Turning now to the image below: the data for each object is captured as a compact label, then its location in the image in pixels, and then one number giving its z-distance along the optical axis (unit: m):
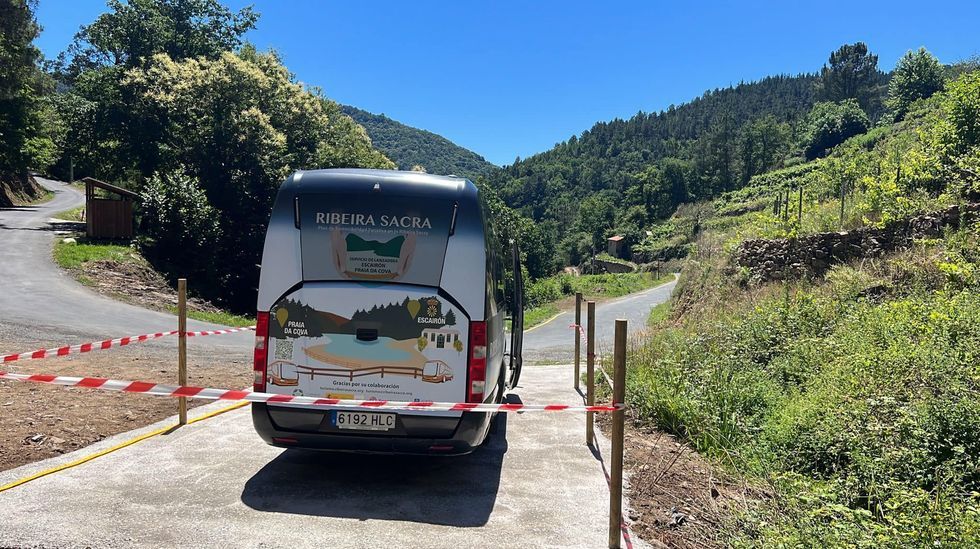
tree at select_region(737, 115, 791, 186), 125.19
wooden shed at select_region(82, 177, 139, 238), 24.17
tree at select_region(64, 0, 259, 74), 31.75
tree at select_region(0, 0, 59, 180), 32.09
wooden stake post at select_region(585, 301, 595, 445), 6.46
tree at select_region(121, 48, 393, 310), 27.17
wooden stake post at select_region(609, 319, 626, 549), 3.93
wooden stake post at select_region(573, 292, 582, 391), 7.97
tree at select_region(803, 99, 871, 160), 106.50
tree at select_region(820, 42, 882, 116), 149.38
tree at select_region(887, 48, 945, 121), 78.38
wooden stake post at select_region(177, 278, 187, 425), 6.45
